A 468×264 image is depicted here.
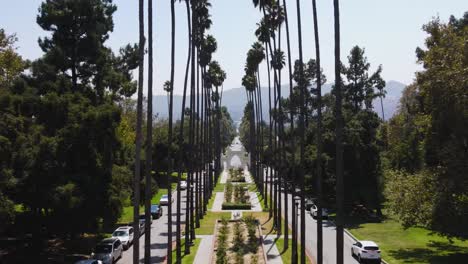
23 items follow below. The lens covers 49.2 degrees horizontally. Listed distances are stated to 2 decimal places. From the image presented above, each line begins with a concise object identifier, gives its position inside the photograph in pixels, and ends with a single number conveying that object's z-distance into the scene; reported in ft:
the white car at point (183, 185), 283.26
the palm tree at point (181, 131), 107.45
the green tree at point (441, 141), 97.14
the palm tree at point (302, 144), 90.02
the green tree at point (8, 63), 130.72
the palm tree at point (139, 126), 66.23
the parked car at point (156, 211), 187.46
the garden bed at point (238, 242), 112.61
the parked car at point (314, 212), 185.06
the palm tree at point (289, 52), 108.06
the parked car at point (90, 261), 100.19
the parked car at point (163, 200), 220.70
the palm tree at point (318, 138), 77.87
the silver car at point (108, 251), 109.70
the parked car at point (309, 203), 207.10
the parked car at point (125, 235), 132.26
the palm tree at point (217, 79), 283.38
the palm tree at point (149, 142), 70.03
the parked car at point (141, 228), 156.35
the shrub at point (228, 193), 237.96
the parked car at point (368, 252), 113.19
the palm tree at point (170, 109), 95.25
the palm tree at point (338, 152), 61.31
